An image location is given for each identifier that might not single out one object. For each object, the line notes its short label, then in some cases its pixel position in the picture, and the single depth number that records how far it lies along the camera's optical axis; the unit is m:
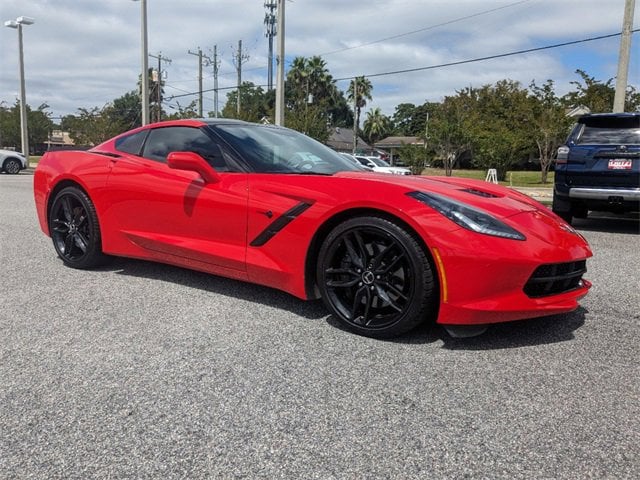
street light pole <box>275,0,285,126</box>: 18.53
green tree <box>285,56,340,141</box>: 64.81
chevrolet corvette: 2.74
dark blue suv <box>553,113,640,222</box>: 6.80
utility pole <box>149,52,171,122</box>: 44.83
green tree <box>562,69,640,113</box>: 23.67
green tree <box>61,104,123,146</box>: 45.75
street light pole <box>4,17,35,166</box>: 28.69
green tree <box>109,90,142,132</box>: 81.44
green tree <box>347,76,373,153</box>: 71.88
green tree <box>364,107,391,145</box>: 88.94
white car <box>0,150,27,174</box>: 22.19
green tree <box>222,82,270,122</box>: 33.03
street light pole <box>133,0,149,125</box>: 20.88
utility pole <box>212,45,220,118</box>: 49.43
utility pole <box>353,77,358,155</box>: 58.71
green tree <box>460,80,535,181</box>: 26.50
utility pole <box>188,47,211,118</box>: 39.03
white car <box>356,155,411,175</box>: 23.52
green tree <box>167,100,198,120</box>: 45.69
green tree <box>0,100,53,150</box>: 56.94
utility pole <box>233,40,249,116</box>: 49.84
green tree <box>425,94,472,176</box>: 29.16
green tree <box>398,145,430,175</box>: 29.33
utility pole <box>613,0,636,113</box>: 12.95
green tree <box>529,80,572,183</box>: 24.44
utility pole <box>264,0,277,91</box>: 48.72
